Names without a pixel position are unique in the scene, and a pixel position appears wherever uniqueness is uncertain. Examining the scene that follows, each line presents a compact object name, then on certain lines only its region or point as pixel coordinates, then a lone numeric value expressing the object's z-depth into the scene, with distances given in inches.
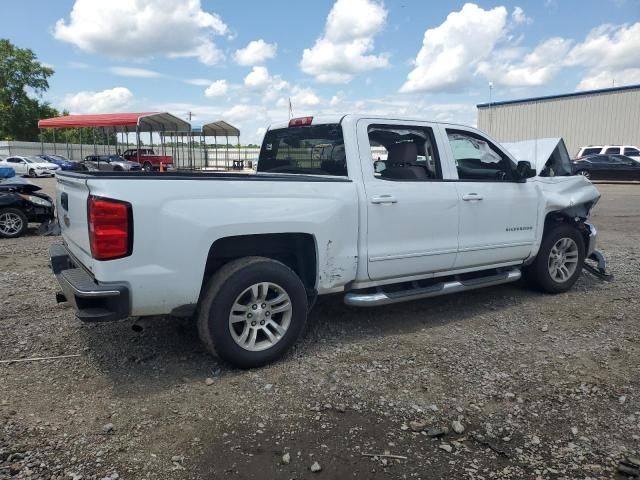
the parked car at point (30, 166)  1318.9
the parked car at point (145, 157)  1482.5
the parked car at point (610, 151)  1050.7
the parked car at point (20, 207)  381.7
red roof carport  1240.8
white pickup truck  131.3
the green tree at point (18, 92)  2224.4
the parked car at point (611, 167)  968.3
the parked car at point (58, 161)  1432.9
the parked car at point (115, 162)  1270.1
